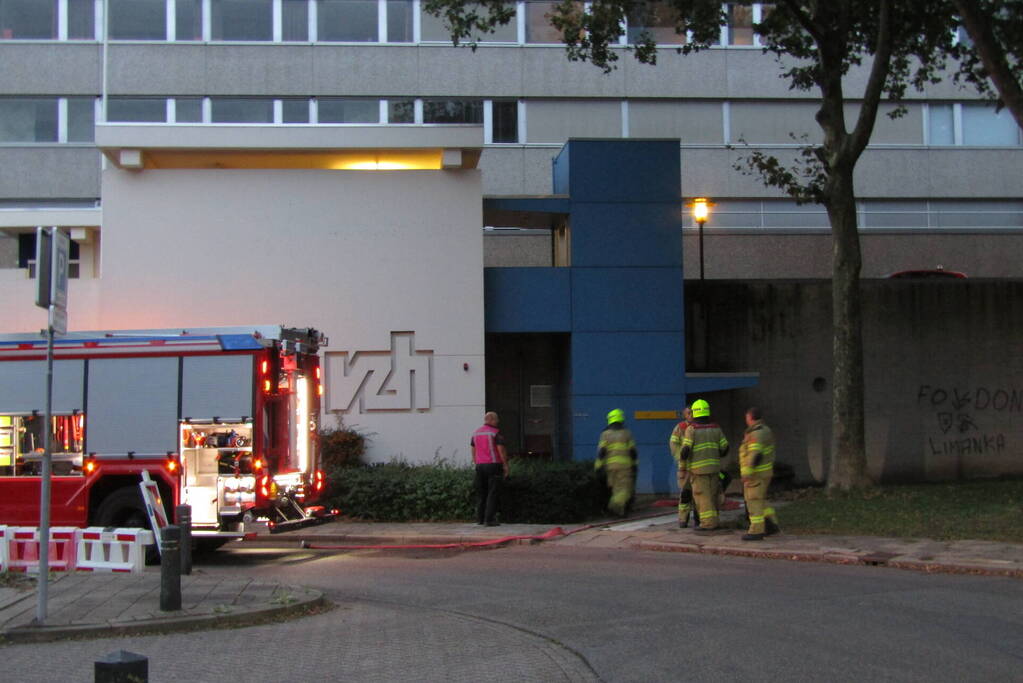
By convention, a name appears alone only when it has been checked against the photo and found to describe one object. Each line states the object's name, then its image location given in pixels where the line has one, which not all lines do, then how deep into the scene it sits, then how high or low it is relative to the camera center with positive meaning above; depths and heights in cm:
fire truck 1296 -33
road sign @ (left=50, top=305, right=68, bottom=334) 910 +70
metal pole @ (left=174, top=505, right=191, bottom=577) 1070 -136
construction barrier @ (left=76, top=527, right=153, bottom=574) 1180 -166
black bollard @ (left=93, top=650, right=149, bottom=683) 495 -125
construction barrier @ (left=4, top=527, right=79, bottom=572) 1199 -165
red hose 1463 -205
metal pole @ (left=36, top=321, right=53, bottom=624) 868 -99
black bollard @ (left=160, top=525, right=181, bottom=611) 910 -146
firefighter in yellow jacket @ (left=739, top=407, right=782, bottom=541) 1415 -106
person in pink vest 1576 -102
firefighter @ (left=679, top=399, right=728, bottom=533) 1485 -93
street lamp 2297 +398
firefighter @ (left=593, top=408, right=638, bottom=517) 1652 -102
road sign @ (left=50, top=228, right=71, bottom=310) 898 +111
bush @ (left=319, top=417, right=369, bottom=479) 1845 -86
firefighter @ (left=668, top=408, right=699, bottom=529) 1541 -132
